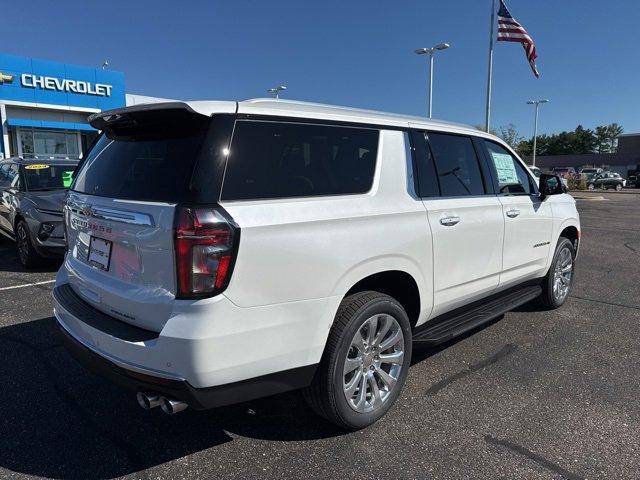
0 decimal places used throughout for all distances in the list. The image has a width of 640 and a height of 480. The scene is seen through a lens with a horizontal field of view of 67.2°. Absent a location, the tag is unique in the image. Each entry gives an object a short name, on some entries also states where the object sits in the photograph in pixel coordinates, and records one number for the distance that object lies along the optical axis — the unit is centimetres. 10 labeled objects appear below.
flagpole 2195
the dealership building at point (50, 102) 2558
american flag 1766
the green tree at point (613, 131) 11650
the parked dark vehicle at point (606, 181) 4461
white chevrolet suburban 225
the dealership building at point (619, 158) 7795
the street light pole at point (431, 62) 2723
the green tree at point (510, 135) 6472
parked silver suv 682
